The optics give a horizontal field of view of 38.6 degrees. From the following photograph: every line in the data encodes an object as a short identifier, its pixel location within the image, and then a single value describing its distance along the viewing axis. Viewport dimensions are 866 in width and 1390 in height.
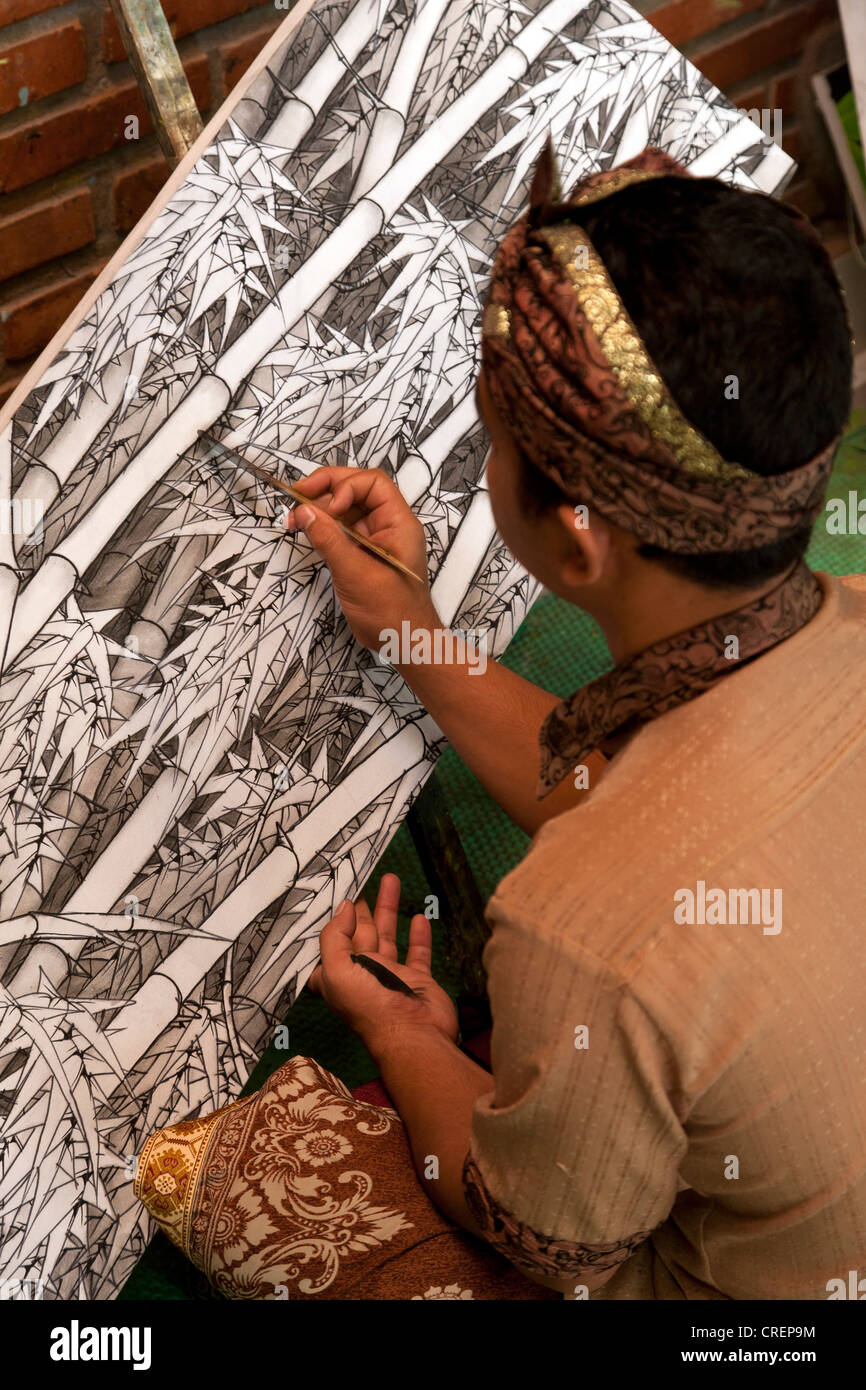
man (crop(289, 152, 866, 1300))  0.73
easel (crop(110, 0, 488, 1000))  1.27
